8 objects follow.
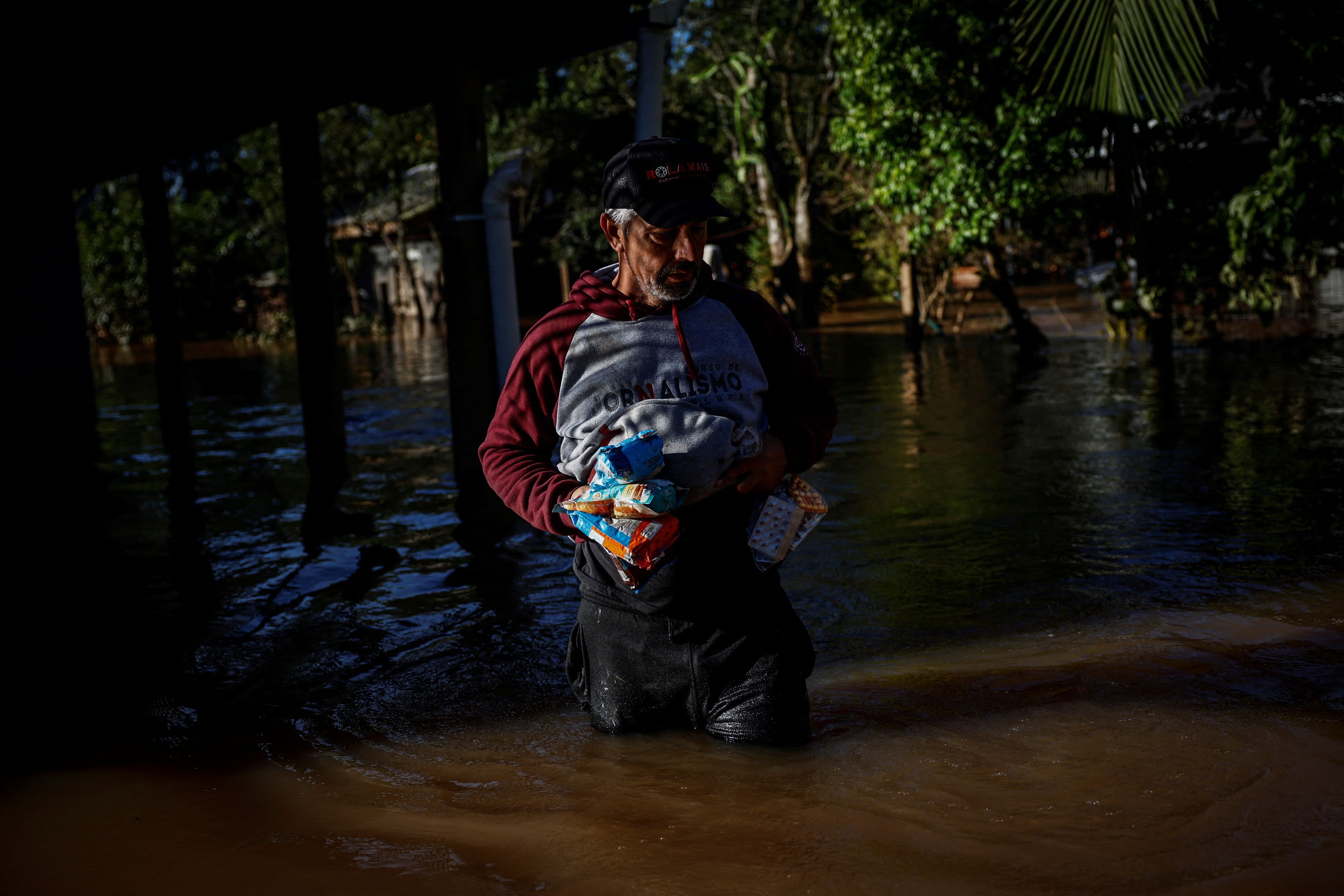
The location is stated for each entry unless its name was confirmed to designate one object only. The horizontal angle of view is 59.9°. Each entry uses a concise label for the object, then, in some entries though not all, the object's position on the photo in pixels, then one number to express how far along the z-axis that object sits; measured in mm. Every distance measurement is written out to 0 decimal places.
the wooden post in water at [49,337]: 12141
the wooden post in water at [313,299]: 8656
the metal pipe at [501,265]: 7094
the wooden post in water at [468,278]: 7391
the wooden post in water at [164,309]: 11609
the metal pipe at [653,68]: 6535
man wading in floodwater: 2951
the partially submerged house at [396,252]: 31953
